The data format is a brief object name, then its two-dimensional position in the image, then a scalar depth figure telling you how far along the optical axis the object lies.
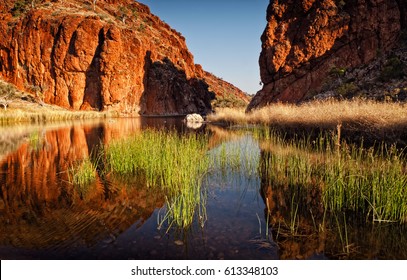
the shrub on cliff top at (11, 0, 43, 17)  63.57
